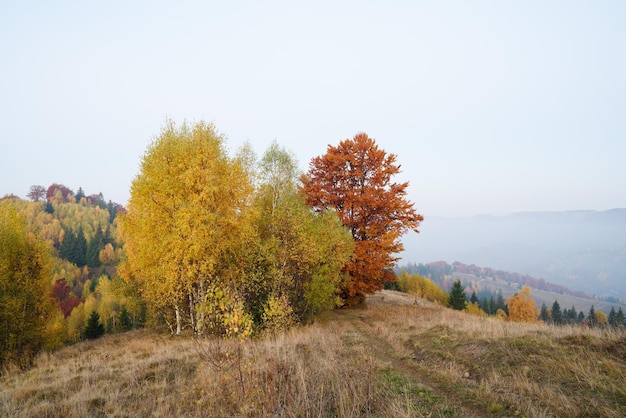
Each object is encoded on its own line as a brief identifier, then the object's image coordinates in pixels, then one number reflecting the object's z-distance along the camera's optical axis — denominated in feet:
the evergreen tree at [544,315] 338.58
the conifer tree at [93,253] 404.16
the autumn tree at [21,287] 71.10
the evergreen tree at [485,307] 332.60
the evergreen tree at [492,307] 341.80
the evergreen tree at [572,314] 323.65
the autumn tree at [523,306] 231.09
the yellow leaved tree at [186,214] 52.16
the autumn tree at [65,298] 283.26
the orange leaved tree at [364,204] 81.30
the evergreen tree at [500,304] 369.01
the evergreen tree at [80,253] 399.44
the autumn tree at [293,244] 57.16
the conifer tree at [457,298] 203.72
